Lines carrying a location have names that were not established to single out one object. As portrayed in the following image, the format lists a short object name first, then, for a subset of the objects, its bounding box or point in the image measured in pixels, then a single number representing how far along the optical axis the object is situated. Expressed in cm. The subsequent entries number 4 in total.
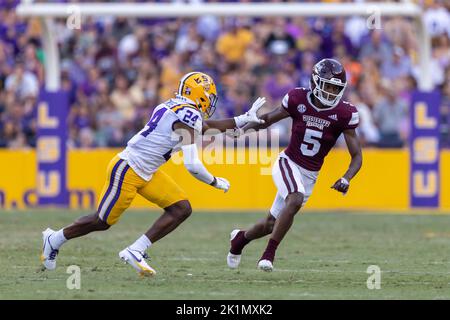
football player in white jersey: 1705
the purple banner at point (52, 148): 3180
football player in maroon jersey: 1794
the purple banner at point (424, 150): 3167
